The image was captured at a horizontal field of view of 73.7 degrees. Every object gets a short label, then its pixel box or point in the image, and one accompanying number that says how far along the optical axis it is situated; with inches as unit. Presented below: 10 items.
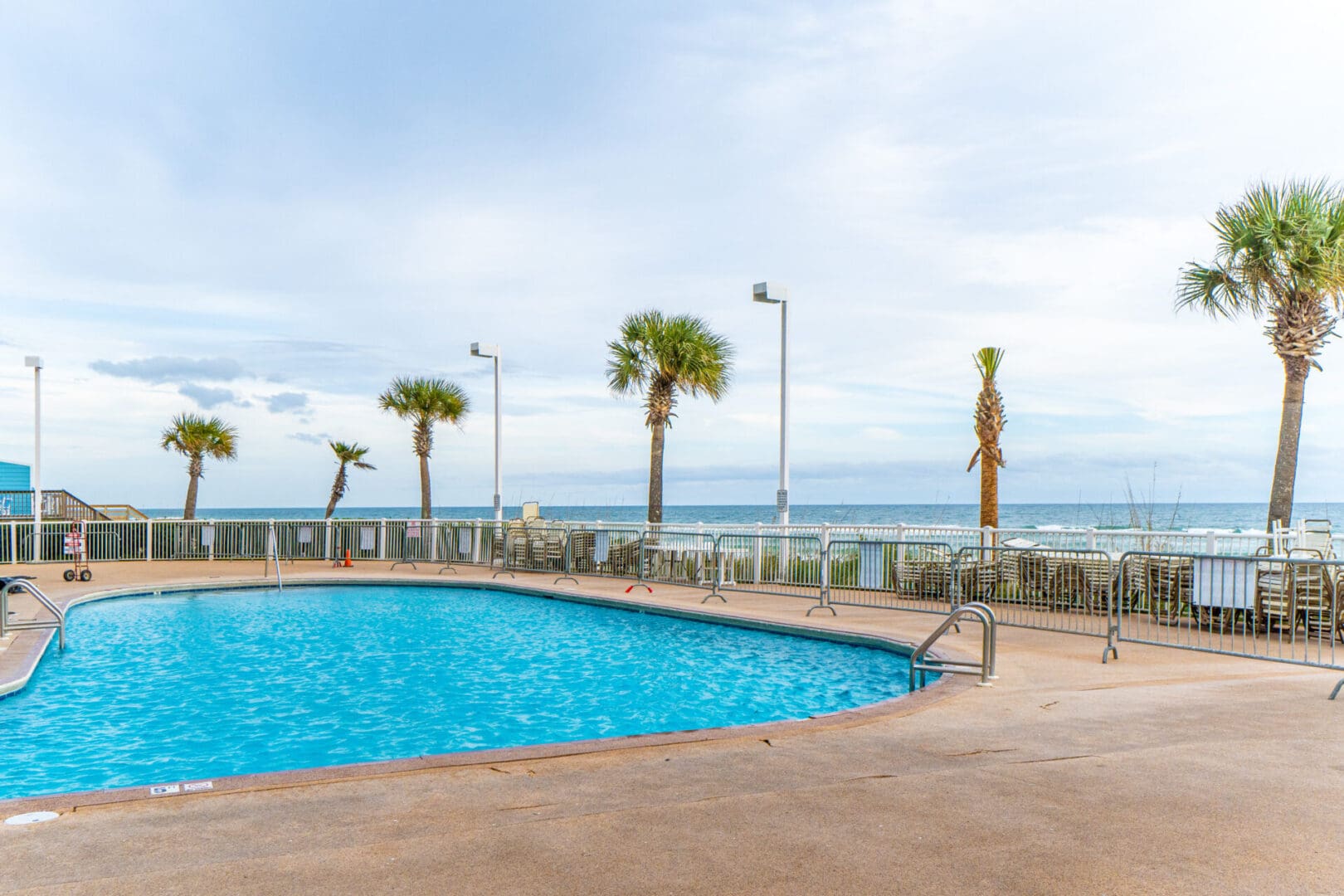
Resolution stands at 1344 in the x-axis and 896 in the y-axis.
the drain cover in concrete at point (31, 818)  157.5
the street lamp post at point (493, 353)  838.5
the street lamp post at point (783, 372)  619.5
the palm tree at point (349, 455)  1346.0
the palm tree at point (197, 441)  1411.2
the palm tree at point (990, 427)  805.9
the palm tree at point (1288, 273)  581.9
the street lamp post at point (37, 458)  853.8
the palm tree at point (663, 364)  840.9
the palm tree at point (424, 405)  1208.8
